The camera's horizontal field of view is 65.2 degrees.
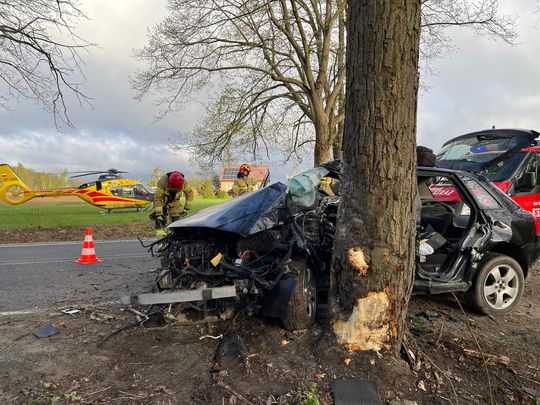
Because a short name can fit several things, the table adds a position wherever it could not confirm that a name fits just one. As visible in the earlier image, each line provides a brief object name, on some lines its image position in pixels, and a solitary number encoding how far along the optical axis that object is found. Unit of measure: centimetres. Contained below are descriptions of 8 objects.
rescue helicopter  2262
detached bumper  345
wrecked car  371
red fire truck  807
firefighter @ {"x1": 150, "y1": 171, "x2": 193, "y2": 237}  759
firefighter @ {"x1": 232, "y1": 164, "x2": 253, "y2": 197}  1092
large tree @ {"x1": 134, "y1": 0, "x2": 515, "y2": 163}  1548
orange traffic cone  861
